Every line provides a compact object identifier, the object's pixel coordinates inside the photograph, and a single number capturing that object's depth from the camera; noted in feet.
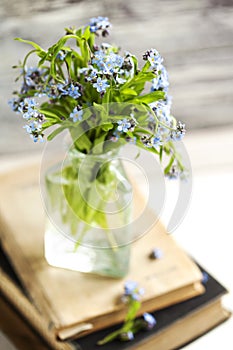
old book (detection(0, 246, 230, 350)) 1.77
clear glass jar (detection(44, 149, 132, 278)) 1.74
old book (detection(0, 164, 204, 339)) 1.79
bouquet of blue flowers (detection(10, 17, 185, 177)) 1.54
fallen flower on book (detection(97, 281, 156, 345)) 1.78
